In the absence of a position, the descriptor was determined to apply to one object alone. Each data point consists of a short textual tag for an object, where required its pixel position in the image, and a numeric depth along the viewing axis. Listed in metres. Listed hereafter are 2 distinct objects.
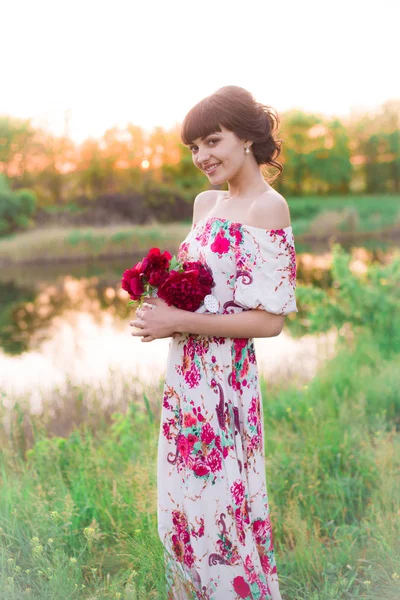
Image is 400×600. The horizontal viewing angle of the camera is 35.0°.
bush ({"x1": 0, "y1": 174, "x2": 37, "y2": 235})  24.00
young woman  2.02
